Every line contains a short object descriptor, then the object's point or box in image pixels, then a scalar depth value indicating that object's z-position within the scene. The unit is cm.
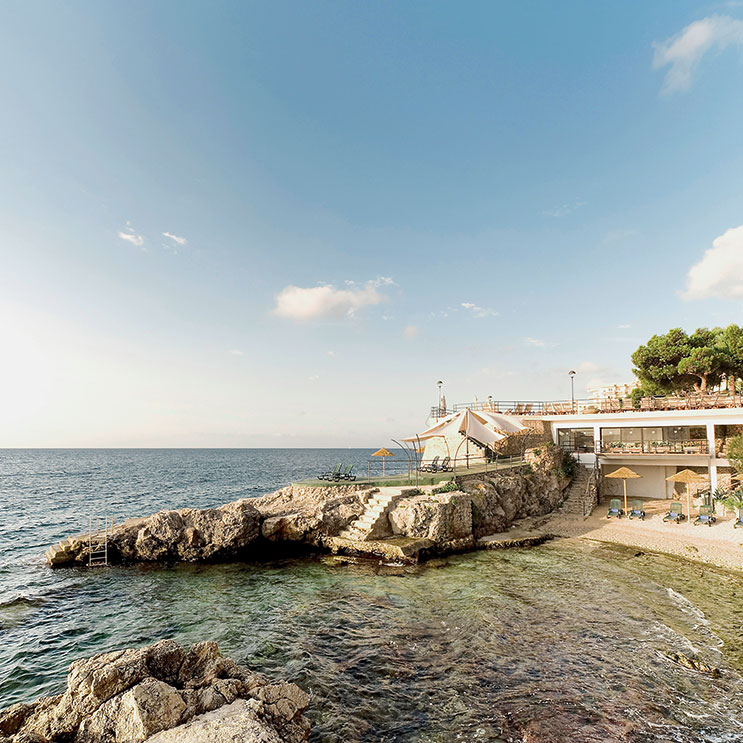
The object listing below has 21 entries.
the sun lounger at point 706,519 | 2142
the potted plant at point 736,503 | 2045
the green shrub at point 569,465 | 2895
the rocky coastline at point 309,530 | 1880
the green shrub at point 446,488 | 2145
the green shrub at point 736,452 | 2408
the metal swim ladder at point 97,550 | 1842
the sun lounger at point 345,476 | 2431
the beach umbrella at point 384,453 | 2673
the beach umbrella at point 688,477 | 2258
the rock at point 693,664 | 929
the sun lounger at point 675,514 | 2250
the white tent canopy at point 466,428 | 2323
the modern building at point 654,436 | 2644
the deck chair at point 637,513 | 2370
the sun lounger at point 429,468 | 2617
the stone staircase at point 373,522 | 1911
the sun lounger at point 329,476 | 2455
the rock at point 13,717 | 617
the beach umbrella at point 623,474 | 2359
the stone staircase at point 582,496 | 2564
